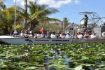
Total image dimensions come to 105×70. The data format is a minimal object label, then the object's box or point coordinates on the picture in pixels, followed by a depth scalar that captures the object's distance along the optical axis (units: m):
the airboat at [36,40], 8.64
